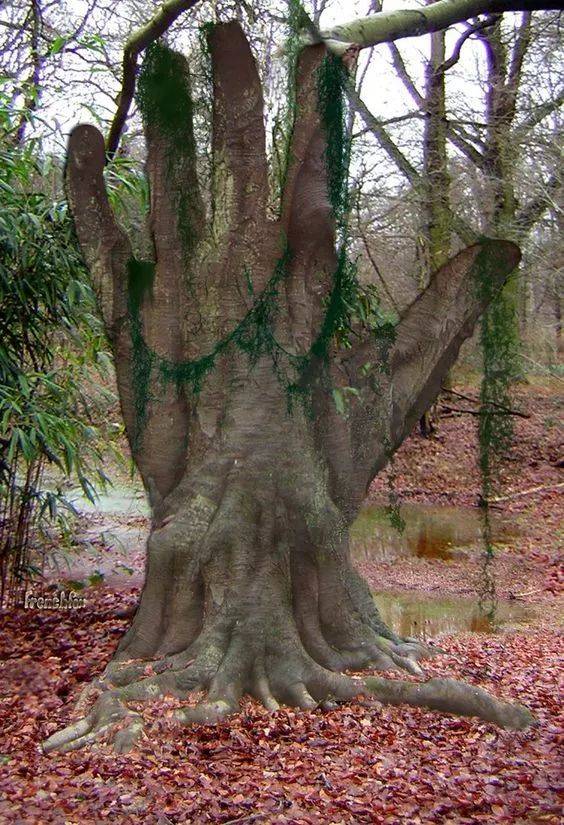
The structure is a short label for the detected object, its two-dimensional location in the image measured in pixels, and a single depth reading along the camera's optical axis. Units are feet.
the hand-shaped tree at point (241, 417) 14.79
